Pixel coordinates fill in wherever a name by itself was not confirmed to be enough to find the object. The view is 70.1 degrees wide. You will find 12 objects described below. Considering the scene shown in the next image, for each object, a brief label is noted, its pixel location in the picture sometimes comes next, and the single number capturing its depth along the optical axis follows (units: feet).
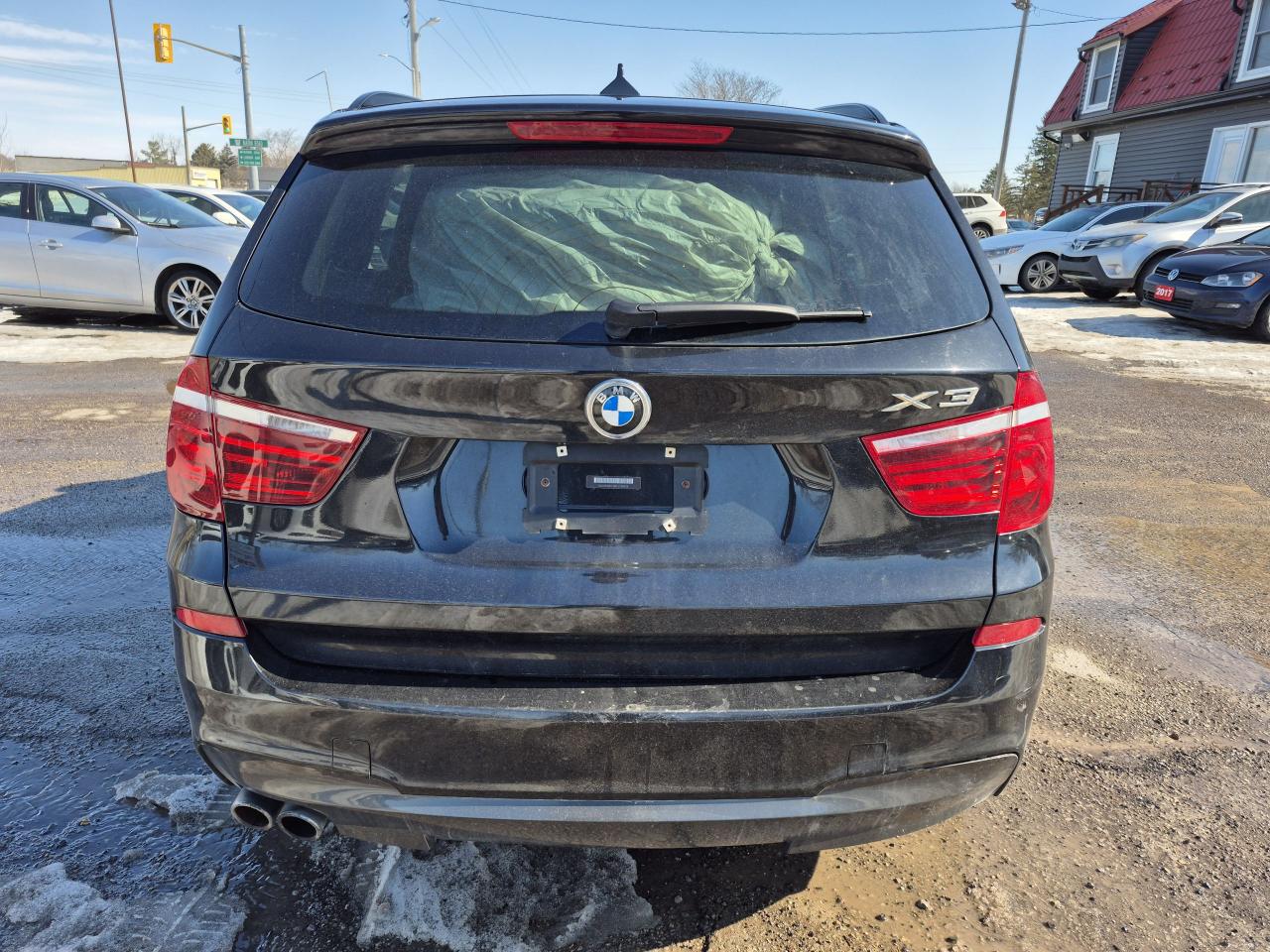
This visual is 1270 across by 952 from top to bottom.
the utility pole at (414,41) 115.03
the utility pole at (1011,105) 119.44
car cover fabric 5.97
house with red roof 69.97
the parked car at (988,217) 88.84
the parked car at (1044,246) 51.80
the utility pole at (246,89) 109.19
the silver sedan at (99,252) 34.01
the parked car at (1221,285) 35.99
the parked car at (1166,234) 45.73
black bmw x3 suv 5.64
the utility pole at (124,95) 144.21
